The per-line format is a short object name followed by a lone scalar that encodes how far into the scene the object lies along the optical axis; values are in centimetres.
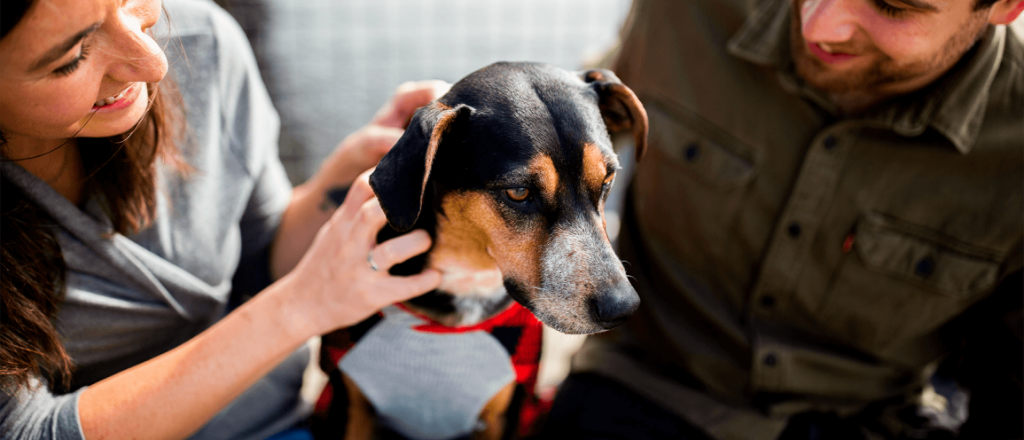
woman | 89
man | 105
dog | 93
